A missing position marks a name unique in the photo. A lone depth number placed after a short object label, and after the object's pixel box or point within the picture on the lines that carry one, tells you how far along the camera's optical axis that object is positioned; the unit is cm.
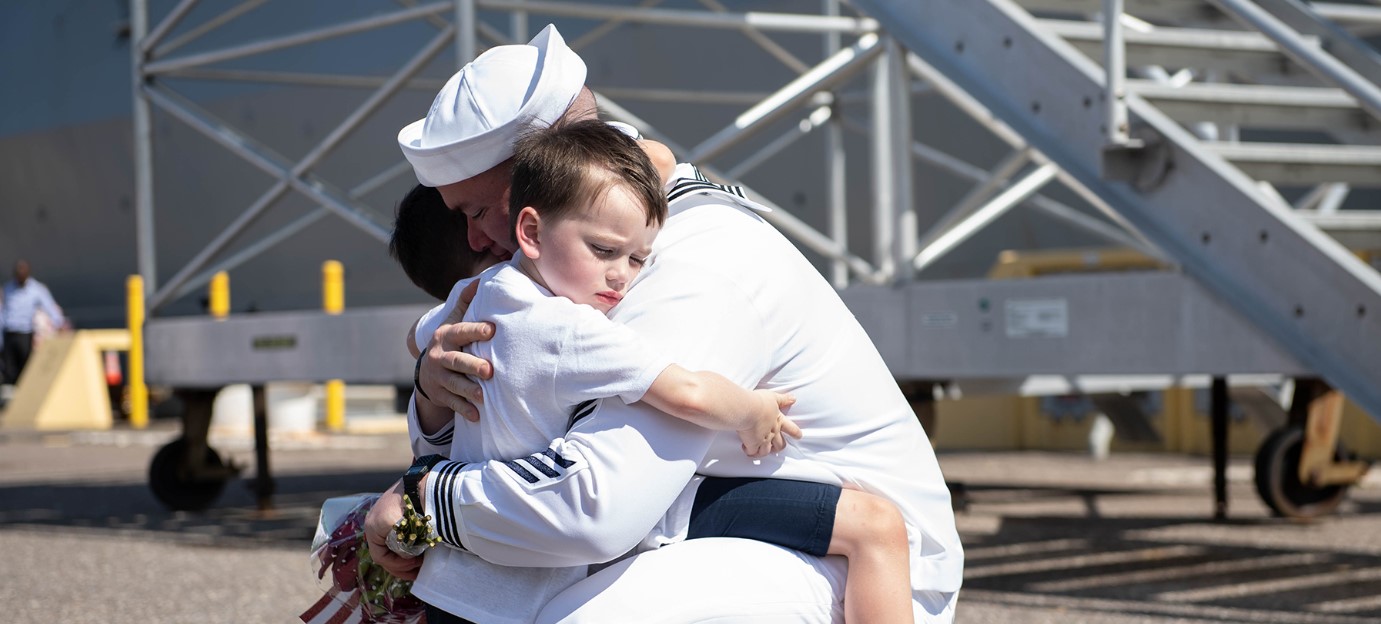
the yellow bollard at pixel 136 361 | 1658
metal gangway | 441
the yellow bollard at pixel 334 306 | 1413
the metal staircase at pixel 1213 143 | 428
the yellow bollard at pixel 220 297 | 1498
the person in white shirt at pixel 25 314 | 1853
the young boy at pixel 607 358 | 188
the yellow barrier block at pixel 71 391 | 1720
